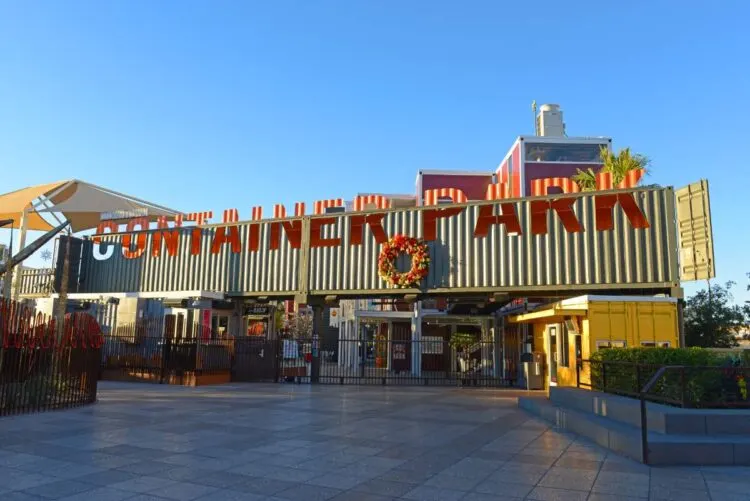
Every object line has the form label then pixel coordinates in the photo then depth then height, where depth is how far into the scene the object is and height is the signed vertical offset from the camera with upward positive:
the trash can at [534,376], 18.59 -1.14
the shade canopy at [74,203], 21.72 +5.27
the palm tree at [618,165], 18.92 +6.06
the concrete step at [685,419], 7.33 -1.00
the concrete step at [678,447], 6.84 -1.27
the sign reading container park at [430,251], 15.96 +2.95
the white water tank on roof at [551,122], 33.34 +12.98
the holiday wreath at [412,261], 18.11 +2.54
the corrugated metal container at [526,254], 15.76 +2.65
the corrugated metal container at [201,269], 20.69 +2.57
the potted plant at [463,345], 24.92 -0.22
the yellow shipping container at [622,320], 14.75 +0.61
